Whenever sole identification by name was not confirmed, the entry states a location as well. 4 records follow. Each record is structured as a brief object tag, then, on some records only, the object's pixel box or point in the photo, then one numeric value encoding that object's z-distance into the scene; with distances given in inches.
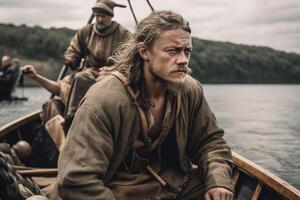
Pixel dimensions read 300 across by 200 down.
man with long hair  94.8
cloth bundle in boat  203.3
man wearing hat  201.5
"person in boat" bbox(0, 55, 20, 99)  769.6
